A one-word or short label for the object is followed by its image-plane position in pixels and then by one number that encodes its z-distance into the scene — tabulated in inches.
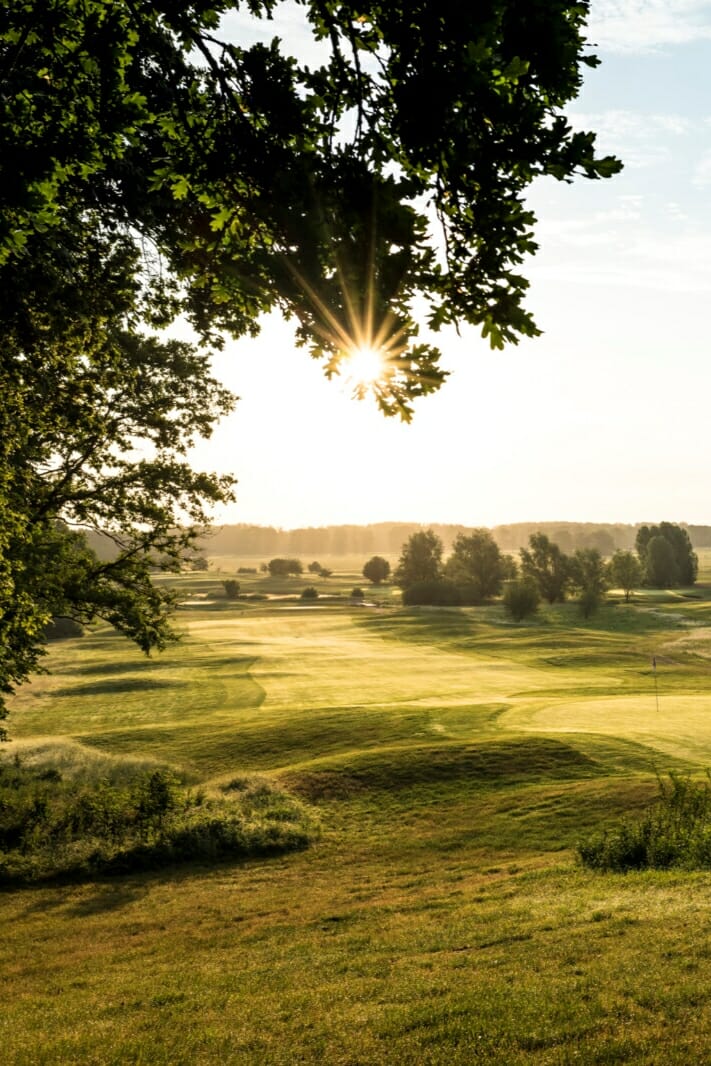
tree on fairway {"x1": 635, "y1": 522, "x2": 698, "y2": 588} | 5403.5
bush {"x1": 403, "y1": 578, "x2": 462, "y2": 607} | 4699.8
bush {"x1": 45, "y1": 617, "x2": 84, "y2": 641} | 3535.9
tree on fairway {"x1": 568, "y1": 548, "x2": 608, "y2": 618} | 4023.1
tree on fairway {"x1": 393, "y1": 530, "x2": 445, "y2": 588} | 5044.3
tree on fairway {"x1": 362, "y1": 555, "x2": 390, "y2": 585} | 6466.5
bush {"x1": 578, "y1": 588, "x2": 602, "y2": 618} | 3843.5
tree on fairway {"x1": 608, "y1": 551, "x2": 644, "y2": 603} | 4463.6
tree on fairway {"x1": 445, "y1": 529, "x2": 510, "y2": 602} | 4817.9
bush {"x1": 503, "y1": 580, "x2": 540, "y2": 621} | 3777.1
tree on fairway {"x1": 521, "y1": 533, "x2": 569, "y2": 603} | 4468.5
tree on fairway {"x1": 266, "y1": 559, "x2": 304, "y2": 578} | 7470.5
